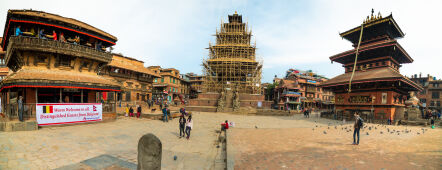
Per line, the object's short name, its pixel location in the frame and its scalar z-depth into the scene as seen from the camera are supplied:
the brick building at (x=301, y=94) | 49.84
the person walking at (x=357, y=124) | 9.12
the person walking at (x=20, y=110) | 11.38
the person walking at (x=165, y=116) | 17.22
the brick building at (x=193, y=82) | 66.97
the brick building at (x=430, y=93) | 47.16
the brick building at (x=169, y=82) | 48.34
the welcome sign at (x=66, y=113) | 11.89
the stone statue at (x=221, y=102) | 31.92
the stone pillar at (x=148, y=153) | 3.11
